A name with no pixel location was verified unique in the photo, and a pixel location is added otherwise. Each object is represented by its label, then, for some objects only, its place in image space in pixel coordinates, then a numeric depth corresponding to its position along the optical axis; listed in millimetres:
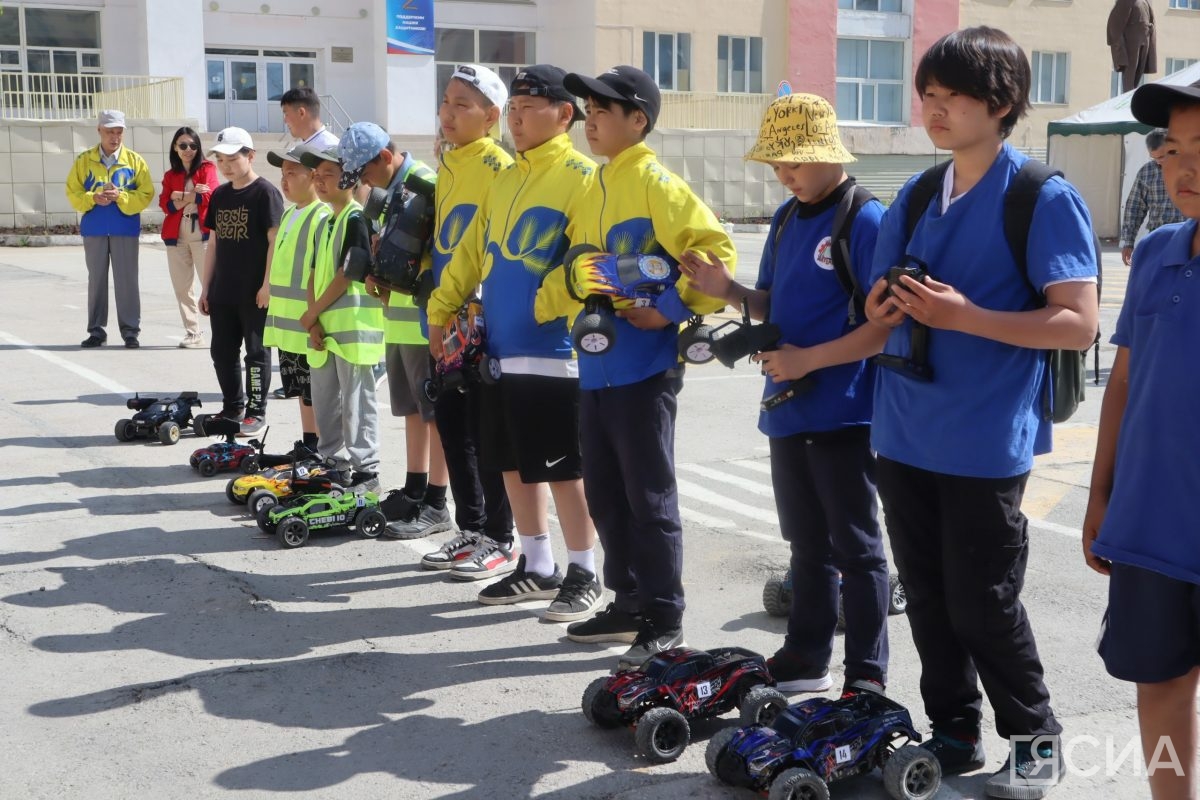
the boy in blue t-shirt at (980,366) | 3678
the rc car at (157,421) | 9336
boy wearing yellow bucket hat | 4434
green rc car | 6887
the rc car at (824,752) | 3898
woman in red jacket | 13406
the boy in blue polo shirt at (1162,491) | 3195
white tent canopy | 26922
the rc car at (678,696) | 4277
